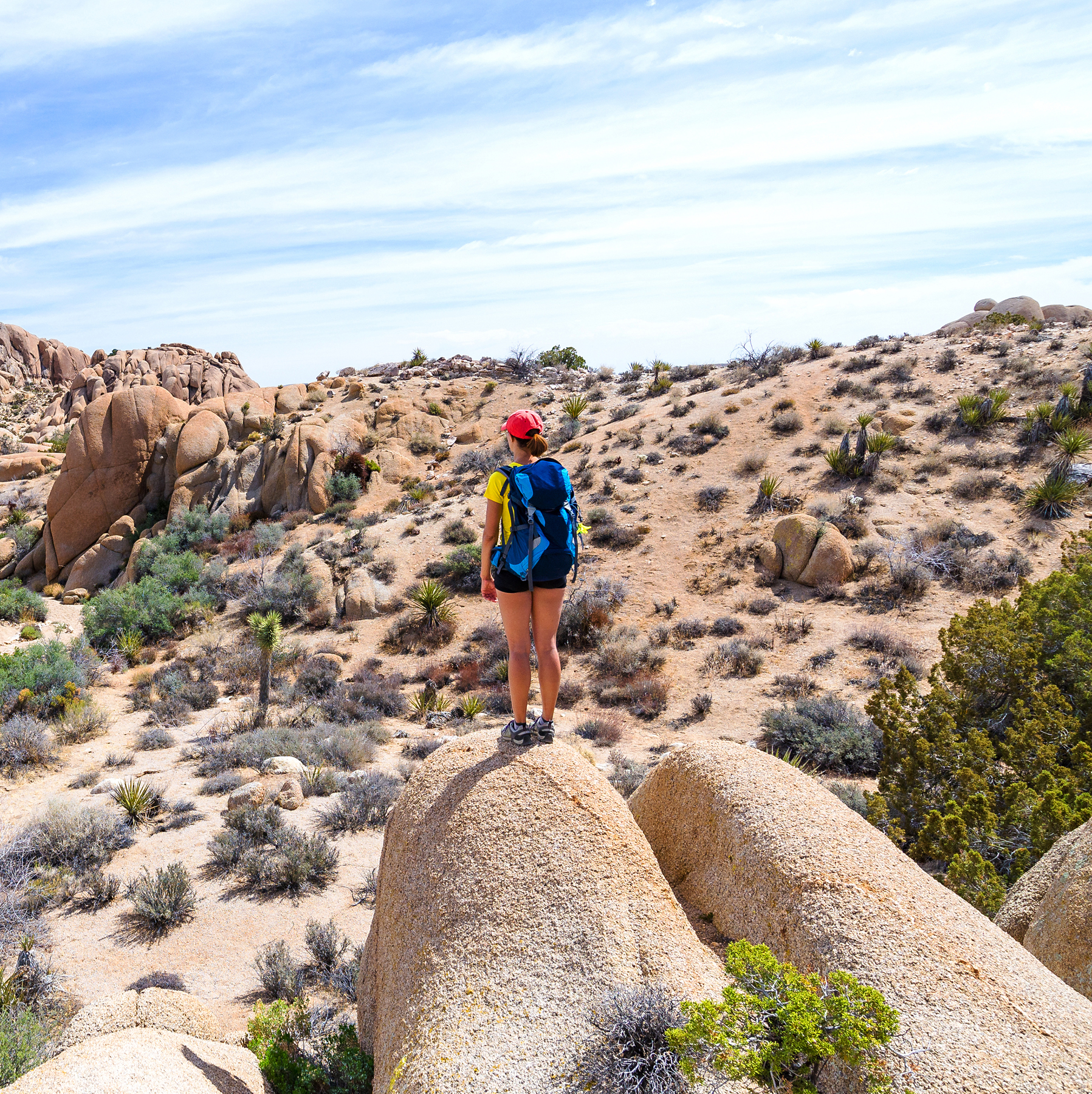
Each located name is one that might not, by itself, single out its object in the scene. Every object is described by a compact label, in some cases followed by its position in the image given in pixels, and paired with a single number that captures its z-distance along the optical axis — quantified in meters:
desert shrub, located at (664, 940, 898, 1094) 2.18
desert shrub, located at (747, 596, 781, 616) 16.17
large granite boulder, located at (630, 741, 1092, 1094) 2.27
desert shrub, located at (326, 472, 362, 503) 25.73
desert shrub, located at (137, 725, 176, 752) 12.18
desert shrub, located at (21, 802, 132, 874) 8.10
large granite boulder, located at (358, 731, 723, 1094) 2.71
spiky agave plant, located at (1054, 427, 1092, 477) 17.69
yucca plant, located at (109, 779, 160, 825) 9.25
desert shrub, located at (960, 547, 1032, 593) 15.16
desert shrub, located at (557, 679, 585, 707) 14.43
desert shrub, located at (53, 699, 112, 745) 12.38
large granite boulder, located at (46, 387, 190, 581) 27.25
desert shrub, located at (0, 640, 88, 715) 13.05
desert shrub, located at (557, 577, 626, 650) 16.52
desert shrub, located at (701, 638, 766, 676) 14.35
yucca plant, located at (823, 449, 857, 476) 19.78
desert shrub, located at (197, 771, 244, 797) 10.16
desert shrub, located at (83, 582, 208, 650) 18.81
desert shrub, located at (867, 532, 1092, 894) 5.62
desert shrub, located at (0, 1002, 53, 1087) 4.01
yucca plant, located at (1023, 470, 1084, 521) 16.94
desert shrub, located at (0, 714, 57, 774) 10.90
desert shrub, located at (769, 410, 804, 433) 22.45
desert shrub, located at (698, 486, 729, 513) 20.05
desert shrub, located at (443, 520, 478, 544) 21.06
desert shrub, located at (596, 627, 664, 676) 15.05
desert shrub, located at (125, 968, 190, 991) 6.25
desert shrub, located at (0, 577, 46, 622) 21.45
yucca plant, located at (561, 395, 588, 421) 28.45
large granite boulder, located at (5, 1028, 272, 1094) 2.61
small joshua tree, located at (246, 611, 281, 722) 13.45
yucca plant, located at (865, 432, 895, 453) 19.81
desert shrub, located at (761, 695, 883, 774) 10.65
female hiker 4.18
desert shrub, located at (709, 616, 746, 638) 15.70
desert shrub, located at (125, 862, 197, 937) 7.18
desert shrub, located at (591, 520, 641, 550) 19.45
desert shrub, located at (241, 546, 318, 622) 19.27
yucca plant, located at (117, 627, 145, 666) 17.67
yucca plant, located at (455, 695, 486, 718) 13.77
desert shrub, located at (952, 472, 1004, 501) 18.30
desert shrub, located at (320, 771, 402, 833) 9.23
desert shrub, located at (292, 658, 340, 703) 14.97
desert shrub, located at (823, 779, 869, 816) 8.71
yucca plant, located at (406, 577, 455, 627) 17.64
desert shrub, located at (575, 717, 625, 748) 12.32
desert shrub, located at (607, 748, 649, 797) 9.59
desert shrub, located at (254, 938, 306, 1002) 6.17
